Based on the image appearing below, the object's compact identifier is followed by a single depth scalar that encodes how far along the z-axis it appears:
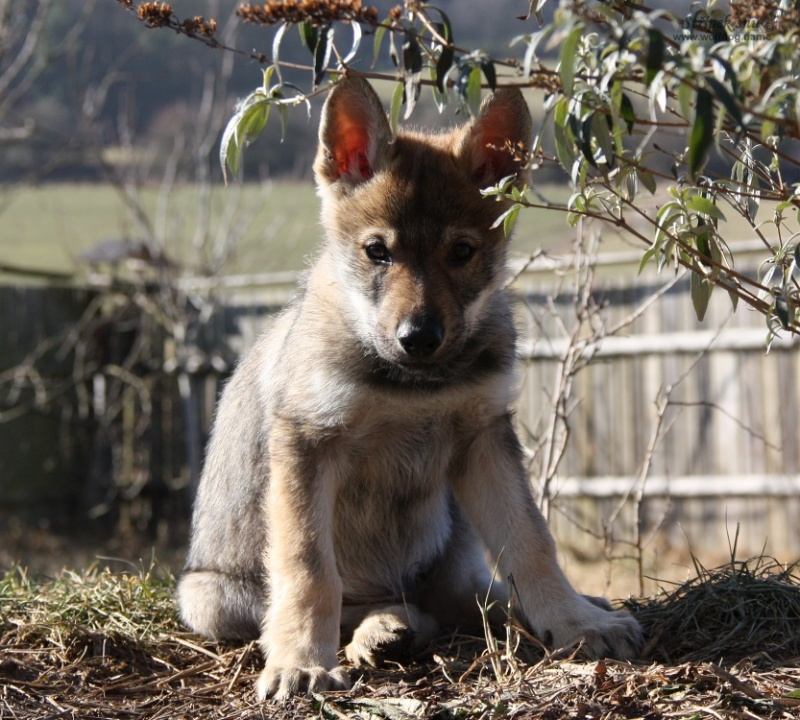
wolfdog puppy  3.28
